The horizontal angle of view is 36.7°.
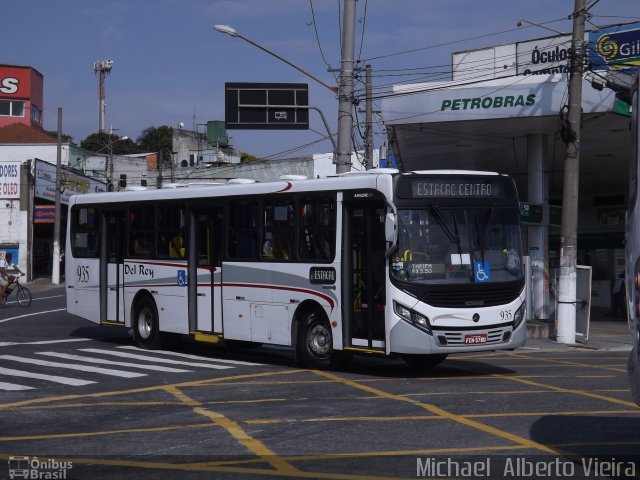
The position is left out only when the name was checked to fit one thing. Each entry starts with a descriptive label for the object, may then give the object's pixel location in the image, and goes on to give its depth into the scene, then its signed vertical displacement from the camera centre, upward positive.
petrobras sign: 24.44 +3.89
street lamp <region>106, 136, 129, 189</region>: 63.26 +4.64
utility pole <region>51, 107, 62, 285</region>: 49.53 +1.26
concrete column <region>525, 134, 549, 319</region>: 26.06 +0.40
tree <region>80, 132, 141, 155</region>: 91.69 +10.09
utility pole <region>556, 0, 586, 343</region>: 21.50 +1.23
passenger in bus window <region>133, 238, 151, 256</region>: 19.02 -0.04
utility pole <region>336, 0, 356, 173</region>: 22.28 +3.61
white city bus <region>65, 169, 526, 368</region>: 14.08 -0.30
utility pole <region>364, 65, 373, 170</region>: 33.25 +3.92
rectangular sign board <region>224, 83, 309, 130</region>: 28.70 +4.19
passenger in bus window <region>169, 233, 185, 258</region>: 18.17 -0.02
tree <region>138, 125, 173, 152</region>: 99.75 +11.31
